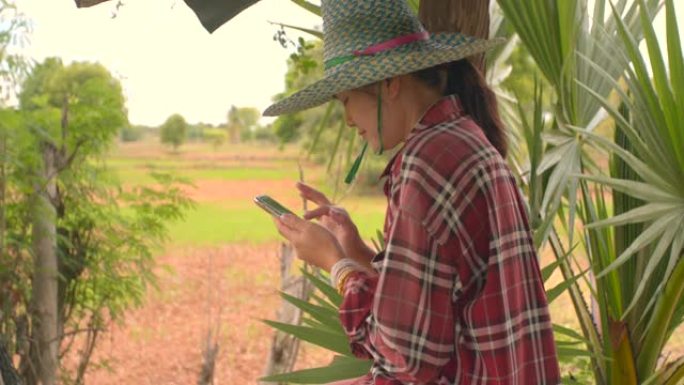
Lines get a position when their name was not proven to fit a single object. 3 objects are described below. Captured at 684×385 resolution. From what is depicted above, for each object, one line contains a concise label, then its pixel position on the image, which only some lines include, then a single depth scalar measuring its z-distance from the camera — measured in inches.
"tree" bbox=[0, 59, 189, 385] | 149.9
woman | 45.1
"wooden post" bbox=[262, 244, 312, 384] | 160.4
